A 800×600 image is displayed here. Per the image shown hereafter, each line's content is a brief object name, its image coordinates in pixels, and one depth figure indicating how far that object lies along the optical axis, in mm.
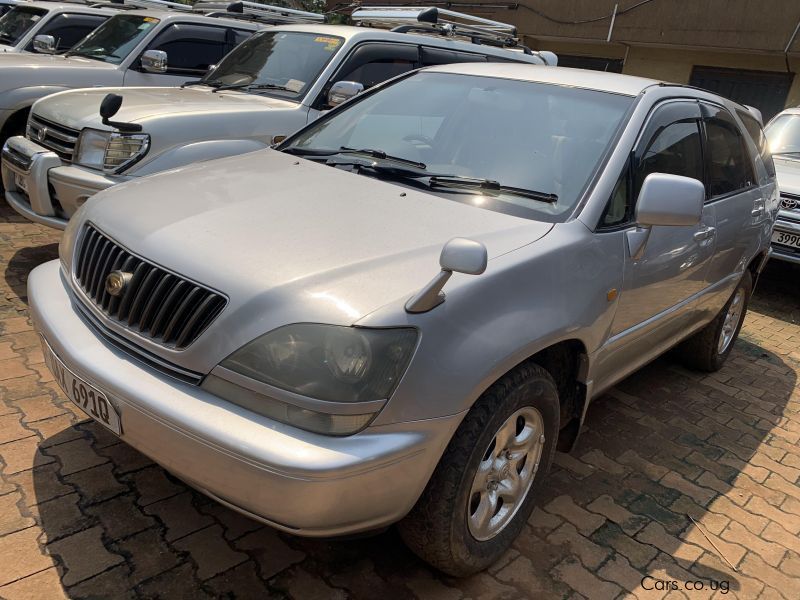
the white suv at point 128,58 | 6129
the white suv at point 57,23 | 8148
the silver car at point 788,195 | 6707
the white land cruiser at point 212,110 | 4379
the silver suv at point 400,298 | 1926
